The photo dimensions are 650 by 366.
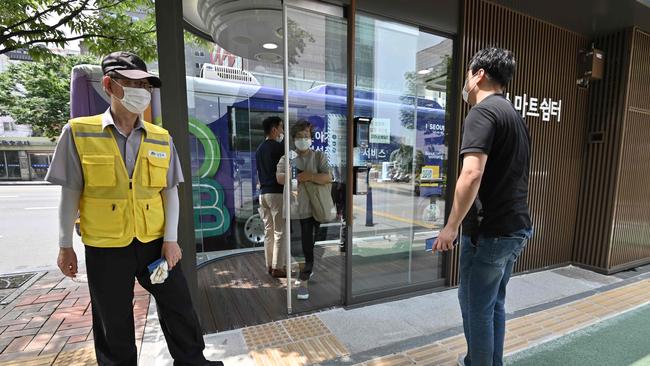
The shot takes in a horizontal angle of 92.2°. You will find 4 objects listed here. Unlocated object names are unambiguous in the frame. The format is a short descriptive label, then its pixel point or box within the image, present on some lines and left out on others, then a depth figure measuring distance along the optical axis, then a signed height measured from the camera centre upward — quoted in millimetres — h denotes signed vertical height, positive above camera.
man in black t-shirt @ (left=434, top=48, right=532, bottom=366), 1637 -219
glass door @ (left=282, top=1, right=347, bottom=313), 2734 +134
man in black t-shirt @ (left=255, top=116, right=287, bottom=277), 3438 -285
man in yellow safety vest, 1525 -271
